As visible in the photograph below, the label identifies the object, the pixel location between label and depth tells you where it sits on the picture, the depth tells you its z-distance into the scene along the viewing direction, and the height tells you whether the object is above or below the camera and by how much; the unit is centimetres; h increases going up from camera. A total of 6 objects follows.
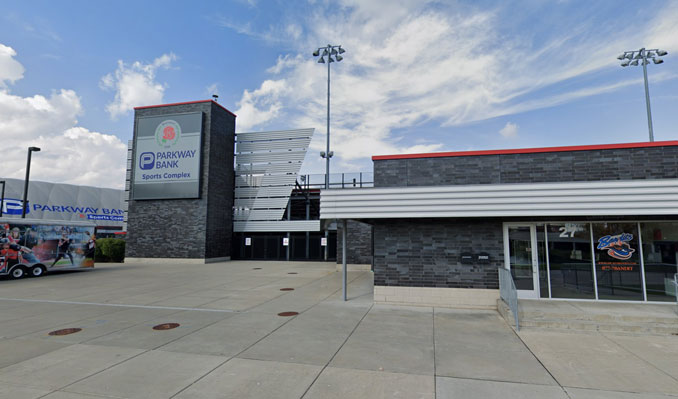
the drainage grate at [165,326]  784 -187
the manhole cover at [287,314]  906 -184
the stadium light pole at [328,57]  2262 +1148
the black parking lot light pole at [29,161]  1916 +409
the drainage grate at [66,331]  741 -187
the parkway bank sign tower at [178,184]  2623 +410
